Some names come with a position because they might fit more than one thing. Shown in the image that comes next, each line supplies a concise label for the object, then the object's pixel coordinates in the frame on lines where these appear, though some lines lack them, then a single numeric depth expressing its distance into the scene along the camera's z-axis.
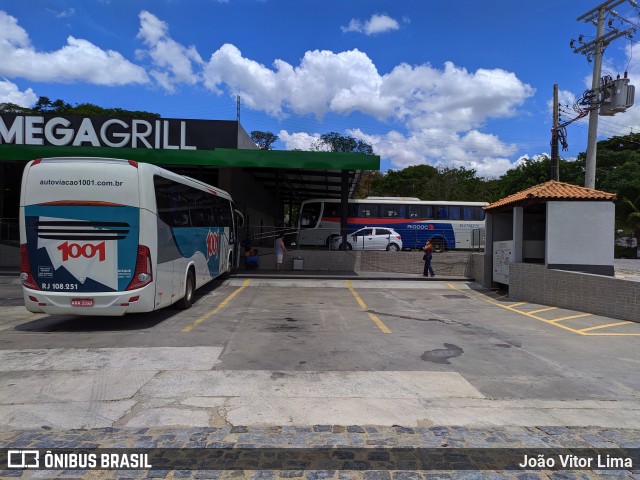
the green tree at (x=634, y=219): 32.47
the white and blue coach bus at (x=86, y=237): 8.34
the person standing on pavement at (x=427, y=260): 19.34
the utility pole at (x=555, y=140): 23.20
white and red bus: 27.62
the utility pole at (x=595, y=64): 19.84
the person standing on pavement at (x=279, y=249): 19.78
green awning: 19.00
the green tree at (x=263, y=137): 90.56
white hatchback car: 24.45
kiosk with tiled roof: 13.00
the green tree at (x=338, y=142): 80.75
